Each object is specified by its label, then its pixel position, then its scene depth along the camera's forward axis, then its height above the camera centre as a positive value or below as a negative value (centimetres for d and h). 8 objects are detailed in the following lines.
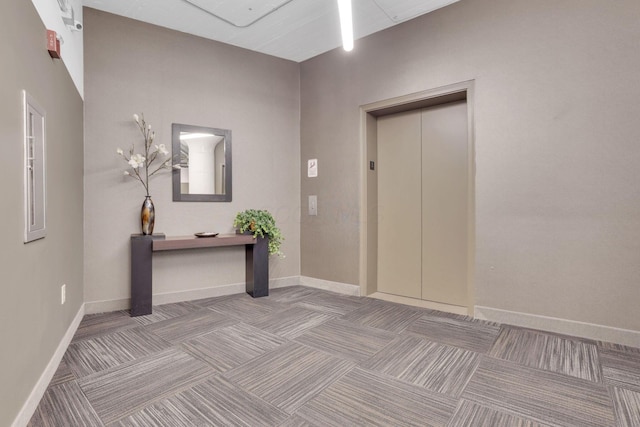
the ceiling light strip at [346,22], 236 +141
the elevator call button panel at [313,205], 445 +8
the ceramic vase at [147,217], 336 -6
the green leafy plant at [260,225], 395 -16
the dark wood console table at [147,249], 327 -37
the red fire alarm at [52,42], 201 +102
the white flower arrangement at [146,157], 349 +58
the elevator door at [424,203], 349 +8
